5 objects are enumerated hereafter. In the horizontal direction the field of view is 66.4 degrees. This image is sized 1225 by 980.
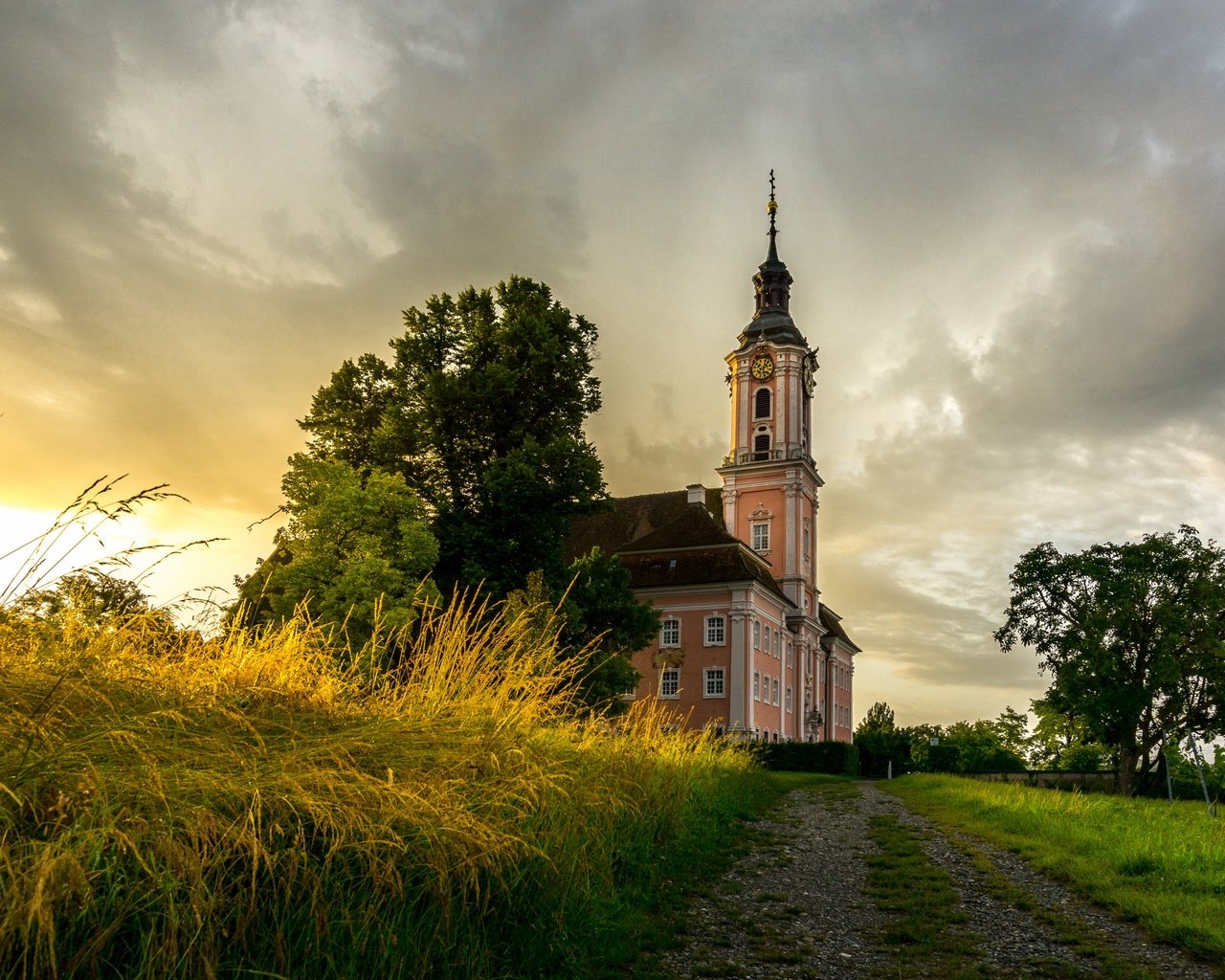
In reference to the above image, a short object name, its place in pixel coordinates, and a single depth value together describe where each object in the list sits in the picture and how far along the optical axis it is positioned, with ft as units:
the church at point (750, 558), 152.35
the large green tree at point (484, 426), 78.48
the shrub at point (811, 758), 122.72
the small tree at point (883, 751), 147.13
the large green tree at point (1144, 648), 97.19
